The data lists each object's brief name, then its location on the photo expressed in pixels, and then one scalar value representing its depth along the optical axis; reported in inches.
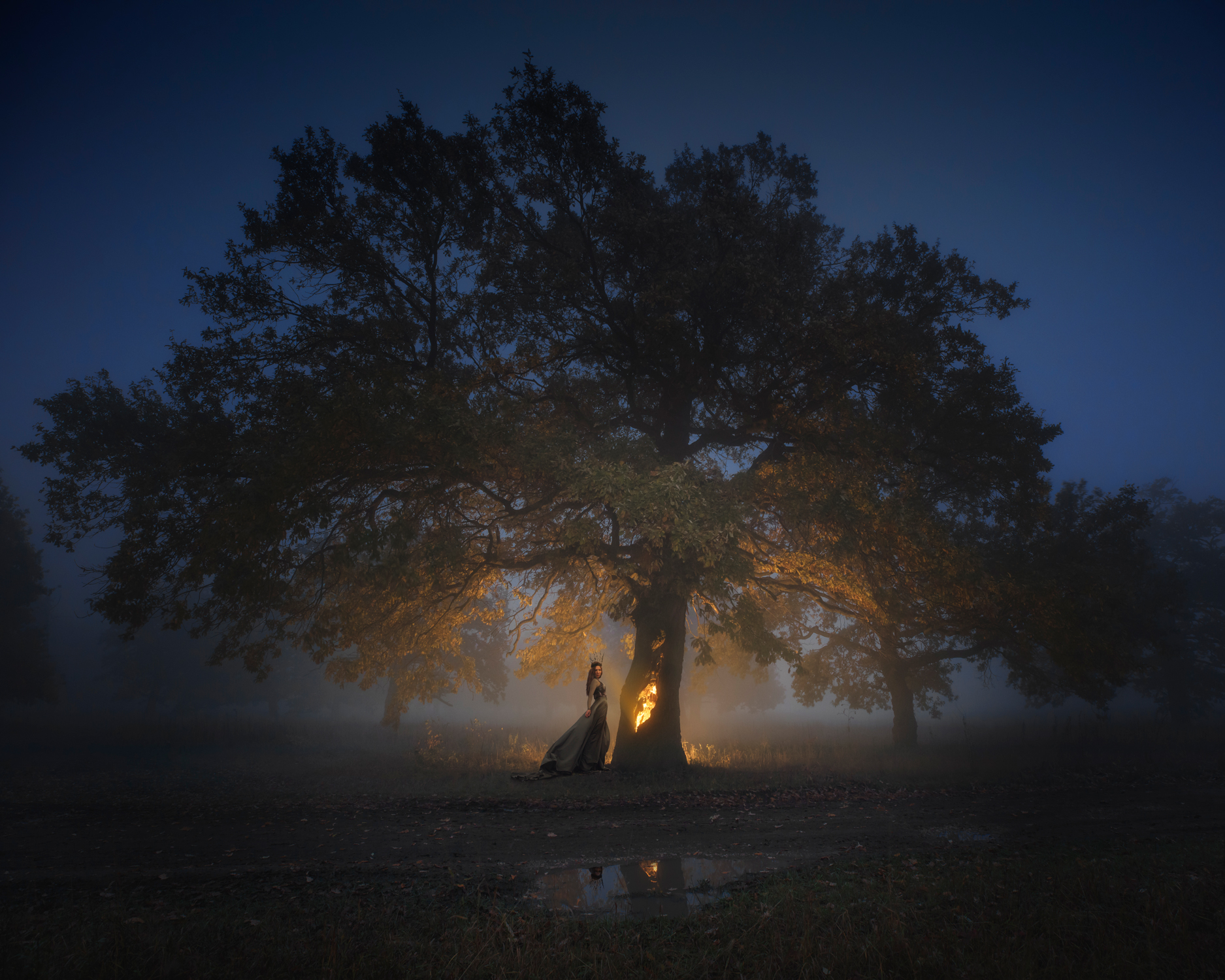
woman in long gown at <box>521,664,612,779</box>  525.3
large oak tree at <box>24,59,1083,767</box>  450.9
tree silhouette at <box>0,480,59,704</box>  1118.4
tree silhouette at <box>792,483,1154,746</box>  489.1
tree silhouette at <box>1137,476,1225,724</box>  1239.5
